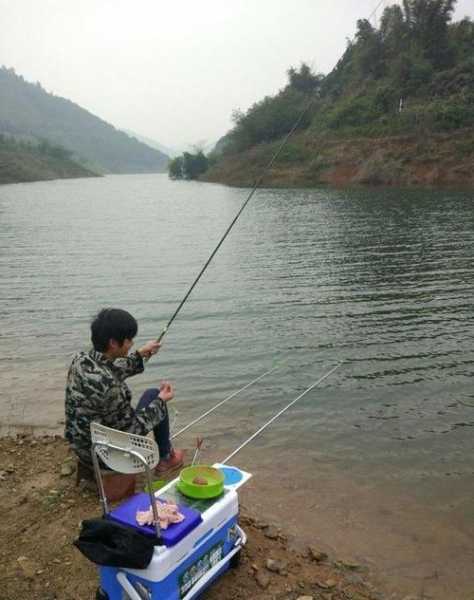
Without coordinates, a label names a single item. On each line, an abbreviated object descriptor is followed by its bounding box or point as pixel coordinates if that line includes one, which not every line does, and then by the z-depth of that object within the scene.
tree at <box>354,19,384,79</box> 79.06
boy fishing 4.18
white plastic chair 3.25
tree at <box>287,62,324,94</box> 107.41
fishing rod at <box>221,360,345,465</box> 6.45
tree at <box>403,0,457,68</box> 71.62
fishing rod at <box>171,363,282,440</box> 6.97
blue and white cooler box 3.24
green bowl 3.83
